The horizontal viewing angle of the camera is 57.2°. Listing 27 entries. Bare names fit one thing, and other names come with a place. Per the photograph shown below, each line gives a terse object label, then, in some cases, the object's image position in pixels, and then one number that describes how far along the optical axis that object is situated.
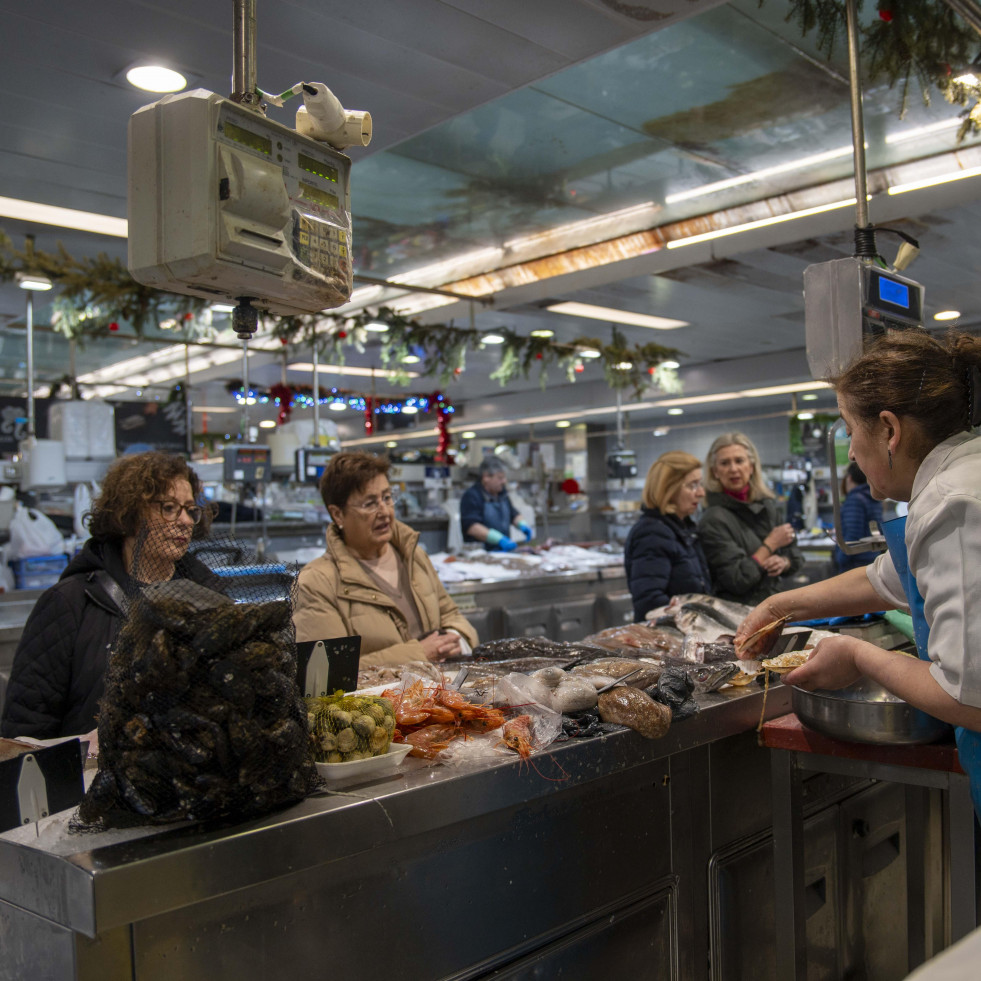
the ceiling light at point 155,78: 3.85
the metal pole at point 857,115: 3.10
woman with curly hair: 2.47
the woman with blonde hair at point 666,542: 4.32
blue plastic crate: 7.54
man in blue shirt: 8.79
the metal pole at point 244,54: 1.88
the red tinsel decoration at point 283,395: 9.03
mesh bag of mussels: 1.37
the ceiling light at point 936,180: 5.85
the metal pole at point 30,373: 6.89
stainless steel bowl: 2.08
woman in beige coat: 3.19
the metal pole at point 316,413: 7.85
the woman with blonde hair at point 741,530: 4.54
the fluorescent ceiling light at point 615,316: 8.90
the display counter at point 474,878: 1.37
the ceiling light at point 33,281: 5.66
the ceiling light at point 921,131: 5.65
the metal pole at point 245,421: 7.77
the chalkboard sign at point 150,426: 8.23
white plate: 1.62
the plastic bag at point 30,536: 7.48
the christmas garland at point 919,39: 3.57
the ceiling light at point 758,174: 6.16
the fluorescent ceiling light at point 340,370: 12.20
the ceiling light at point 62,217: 5.75
